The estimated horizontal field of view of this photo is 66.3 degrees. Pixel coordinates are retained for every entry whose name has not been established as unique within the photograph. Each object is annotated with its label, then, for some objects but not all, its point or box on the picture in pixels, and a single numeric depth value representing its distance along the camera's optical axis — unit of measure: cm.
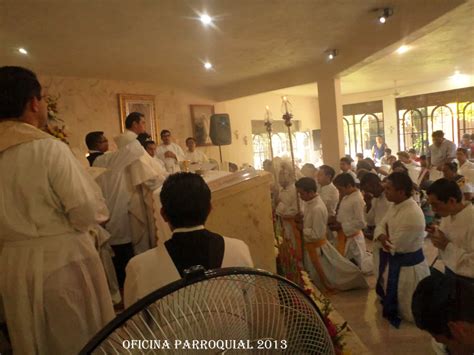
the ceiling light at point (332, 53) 617
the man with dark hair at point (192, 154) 748
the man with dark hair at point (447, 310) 132
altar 177
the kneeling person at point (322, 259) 417
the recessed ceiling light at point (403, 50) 701
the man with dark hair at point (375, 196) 449
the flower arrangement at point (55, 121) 387
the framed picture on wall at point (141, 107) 715
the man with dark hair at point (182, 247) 105
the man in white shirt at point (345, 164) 658
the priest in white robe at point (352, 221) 449
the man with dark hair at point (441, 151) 782
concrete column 705
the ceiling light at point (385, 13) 440
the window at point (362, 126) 1412
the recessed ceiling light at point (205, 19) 410
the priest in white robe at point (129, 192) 256
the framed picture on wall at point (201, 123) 873
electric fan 53
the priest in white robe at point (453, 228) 260
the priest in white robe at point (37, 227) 145
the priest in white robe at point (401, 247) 326
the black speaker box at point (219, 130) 737
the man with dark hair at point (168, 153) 517
